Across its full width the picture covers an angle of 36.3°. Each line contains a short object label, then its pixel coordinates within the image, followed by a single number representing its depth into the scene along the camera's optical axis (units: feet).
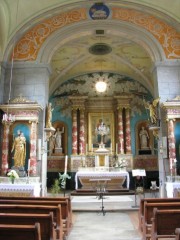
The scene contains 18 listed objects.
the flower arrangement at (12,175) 26.13
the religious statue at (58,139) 51.15
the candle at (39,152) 31.14
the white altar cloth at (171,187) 27.50
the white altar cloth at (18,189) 26.24
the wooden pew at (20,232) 9.11
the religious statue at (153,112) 32.09
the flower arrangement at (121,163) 43.68
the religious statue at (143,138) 50.90
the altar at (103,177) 39.29
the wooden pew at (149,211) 15.47
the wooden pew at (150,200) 17.81
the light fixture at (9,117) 28.09
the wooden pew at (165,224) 13.05
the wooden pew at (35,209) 13.93
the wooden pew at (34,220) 11.71
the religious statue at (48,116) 32.36
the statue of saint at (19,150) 30.30
